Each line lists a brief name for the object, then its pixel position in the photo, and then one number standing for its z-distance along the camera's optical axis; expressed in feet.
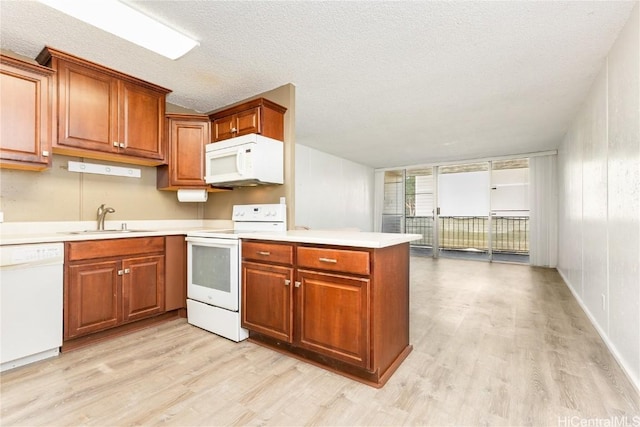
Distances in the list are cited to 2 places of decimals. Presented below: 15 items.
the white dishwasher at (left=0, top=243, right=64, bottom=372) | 6.12
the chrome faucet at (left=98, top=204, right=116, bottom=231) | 8.91
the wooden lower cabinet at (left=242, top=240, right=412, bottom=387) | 5.75
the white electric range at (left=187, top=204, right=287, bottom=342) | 7.81
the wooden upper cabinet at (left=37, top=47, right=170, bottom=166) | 7.58
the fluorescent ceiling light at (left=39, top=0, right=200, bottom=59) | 5.69
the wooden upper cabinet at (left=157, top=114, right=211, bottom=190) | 10.04
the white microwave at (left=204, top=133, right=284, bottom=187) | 8.66
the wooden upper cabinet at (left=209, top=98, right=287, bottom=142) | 8.96
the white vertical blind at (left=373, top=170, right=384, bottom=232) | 26.53
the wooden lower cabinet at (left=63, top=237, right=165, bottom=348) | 7.14
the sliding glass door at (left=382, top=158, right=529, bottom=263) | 21.33
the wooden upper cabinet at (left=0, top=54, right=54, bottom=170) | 6.76
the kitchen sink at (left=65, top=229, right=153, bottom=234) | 8.44
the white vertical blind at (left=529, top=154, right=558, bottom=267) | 18.67
